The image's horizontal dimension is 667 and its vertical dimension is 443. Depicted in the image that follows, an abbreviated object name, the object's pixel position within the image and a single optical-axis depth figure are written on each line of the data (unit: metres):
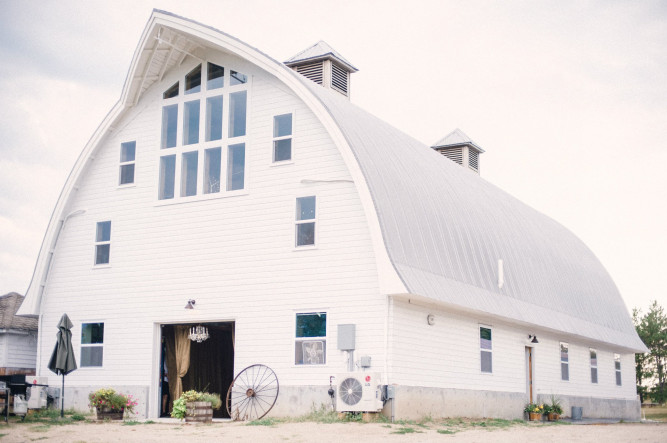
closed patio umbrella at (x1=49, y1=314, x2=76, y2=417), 22.67
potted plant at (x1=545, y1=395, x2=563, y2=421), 28.50
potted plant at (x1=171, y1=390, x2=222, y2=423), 21.16
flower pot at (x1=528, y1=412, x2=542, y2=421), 27.75
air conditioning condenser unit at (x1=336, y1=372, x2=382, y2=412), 20.00
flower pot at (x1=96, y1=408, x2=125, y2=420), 22.41
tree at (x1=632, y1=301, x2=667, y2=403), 58.53
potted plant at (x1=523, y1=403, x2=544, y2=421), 27.78
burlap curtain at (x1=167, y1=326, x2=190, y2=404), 25.06
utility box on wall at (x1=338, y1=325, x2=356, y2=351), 21.06
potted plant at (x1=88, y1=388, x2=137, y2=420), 22.41
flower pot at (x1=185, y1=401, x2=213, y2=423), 21.12
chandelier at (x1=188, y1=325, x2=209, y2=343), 24.27
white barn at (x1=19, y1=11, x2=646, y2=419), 21.70
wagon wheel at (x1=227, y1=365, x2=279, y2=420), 22.08
